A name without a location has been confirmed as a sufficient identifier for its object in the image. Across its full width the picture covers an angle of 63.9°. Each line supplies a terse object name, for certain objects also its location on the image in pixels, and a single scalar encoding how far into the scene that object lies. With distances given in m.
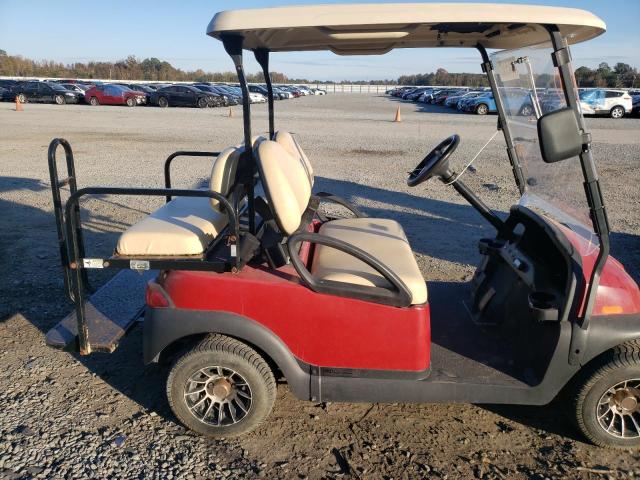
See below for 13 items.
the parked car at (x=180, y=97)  27.73
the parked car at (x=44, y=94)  27.25
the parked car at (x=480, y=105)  24.94
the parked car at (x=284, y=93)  39.97
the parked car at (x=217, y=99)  28.09
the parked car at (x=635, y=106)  23.18
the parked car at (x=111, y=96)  27.55
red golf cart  2.14
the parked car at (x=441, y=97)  34.66
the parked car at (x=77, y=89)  27.98
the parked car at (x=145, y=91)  28.36
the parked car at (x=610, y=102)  22.78
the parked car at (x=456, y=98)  28.95
